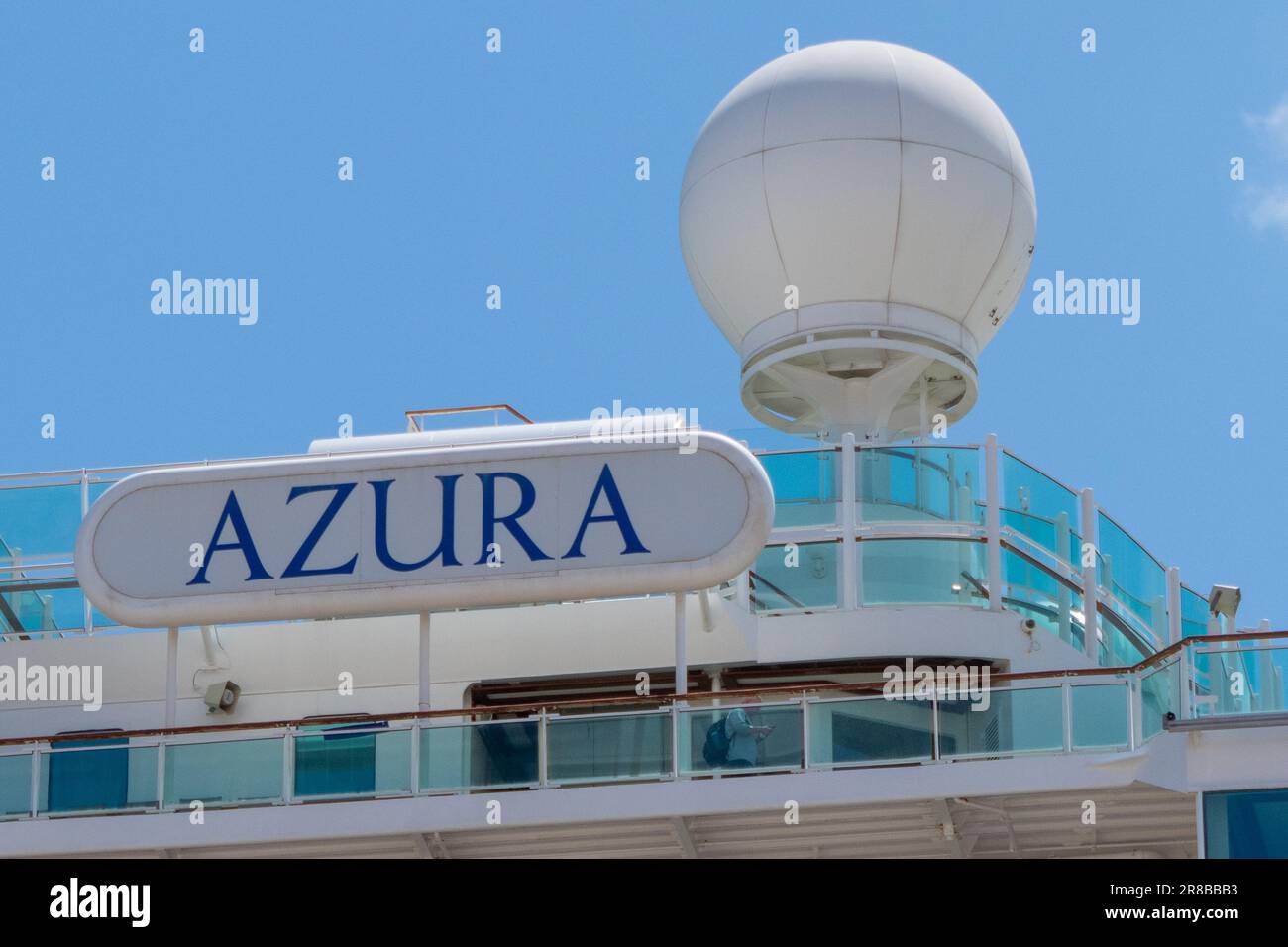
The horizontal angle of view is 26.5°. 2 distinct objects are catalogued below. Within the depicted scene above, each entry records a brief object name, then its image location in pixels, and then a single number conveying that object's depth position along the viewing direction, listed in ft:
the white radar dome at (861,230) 96.63
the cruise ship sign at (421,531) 77.71
